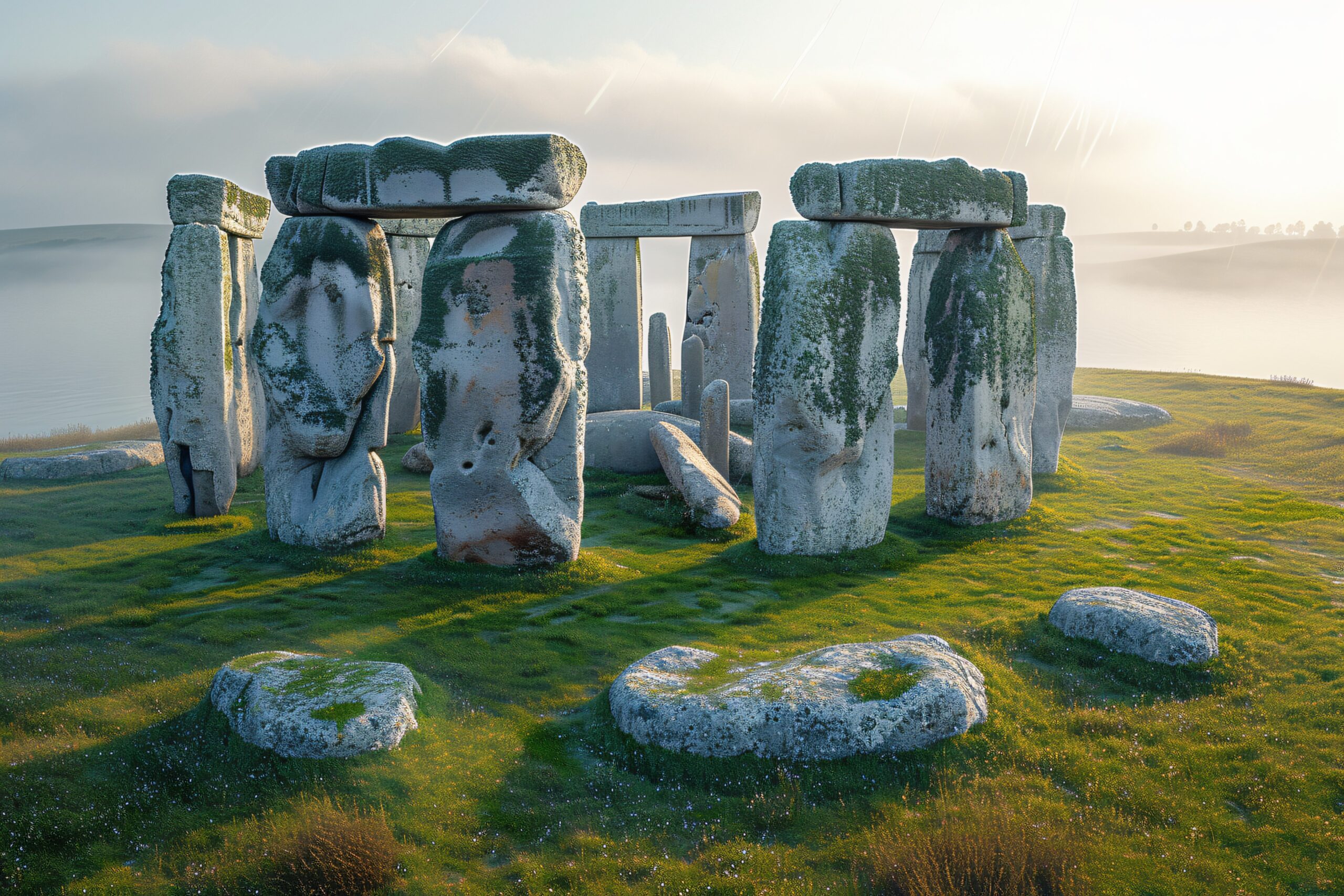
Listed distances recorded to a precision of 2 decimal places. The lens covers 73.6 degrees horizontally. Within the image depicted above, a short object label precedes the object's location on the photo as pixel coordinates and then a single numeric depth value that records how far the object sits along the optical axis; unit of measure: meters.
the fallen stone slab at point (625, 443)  13.20
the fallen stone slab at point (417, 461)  13.52
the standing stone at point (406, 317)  16.34
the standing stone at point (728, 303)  17.16
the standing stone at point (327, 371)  9.03
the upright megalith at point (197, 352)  10.36
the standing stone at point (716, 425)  11.66
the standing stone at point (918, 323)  16.38
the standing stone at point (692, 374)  14.69
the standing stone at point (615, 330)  17.39
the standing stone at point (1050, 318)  12.75
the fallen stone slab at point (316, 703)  4.96
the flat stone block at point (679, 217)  16.97
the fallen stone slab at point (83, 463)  13.19
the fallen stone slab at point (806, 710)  4.97
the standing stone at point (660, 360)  16.84
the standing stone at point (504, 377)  8.24
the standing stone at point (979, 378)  10.03
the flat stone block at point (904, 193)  8.66
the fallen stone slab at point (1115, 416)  17.83
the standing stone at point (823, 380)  8.65
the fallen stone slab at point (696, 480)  10.44
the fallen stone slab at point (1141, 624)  6.42
